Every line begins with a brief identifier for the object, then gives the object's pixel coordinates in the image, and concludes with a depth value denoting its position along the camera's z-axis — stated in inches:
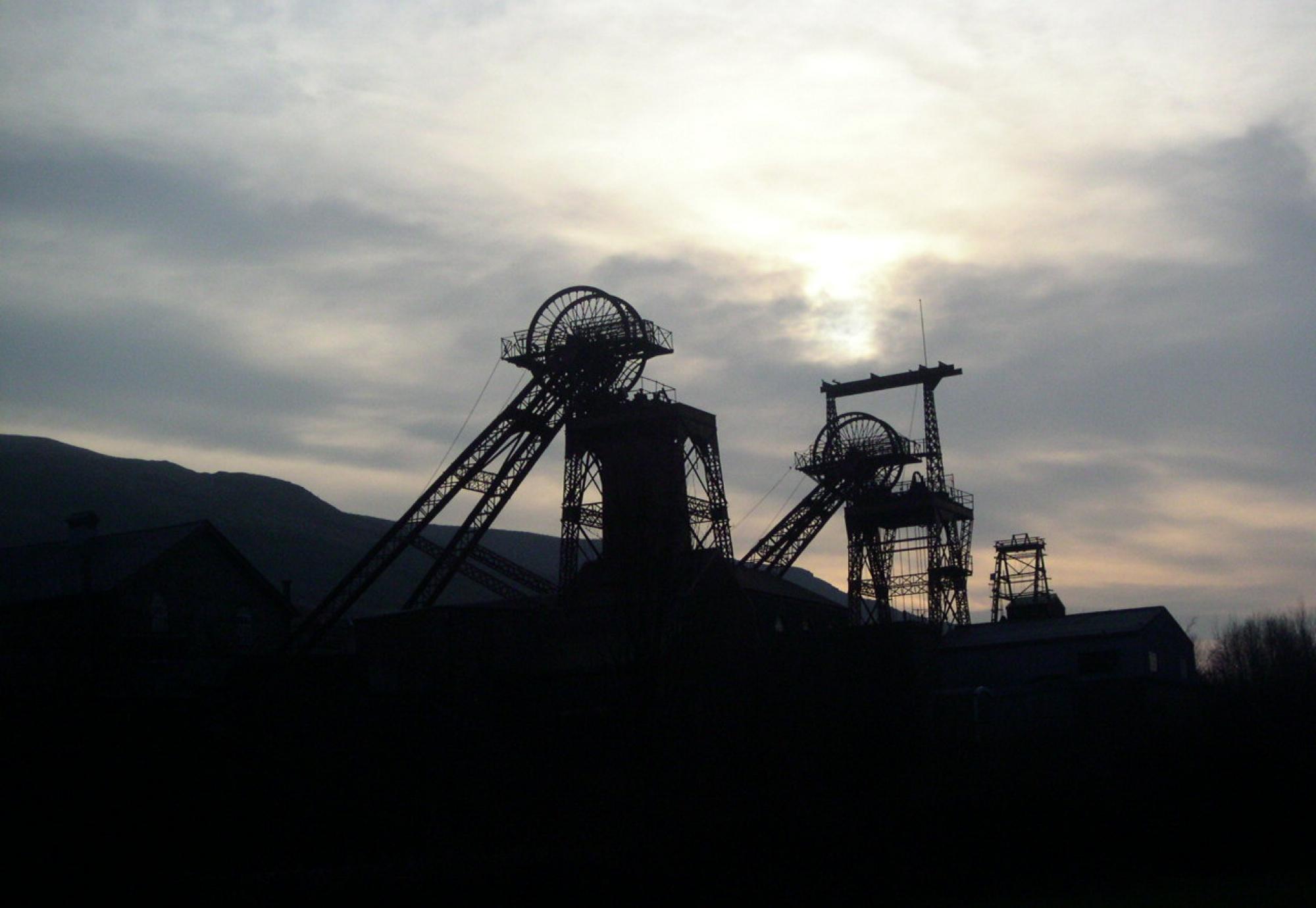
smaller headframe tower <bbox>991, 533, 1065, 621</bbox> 2331.4
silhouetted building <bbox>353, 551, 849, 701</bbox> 1578.5
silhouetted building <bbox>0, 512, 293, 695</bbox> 1488.7
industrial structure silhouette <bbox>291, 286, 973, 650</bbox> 1796.3
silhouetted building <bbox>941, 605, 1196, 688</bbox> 1812.3
